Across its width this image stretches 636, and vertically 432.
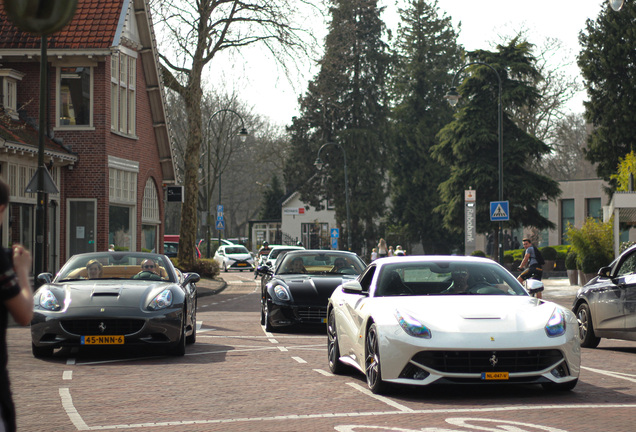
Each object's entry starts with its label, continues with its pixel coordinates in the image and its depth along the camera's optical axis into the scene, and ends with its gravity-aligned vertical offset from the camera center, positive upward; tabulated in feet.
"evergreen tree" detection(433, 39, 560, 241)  181.78 +19.08
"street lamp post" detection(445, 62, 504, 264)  119.14 +13.80
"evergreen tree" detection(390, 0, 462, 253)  252.83 +34.33
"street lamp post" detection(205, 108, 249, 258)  172.60 +4.96
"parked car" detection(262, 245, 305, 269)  134.43 -0.69
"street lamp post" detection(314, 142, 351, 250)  221.46 +14.23
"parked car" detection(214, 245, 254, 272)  198.39 -1.99
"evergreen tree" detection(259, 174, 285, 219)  337.93 +15.57
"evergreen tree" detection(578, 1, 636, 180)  167.84 +28.18
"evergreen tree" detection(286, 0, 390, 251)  237.25 +29.58
